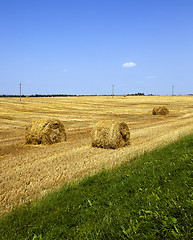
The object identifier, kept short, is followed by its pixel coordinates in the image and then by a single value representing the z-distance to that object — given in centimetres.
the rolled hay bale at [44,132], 1251
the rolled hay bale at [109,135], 1117
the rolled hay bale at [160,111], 2997
